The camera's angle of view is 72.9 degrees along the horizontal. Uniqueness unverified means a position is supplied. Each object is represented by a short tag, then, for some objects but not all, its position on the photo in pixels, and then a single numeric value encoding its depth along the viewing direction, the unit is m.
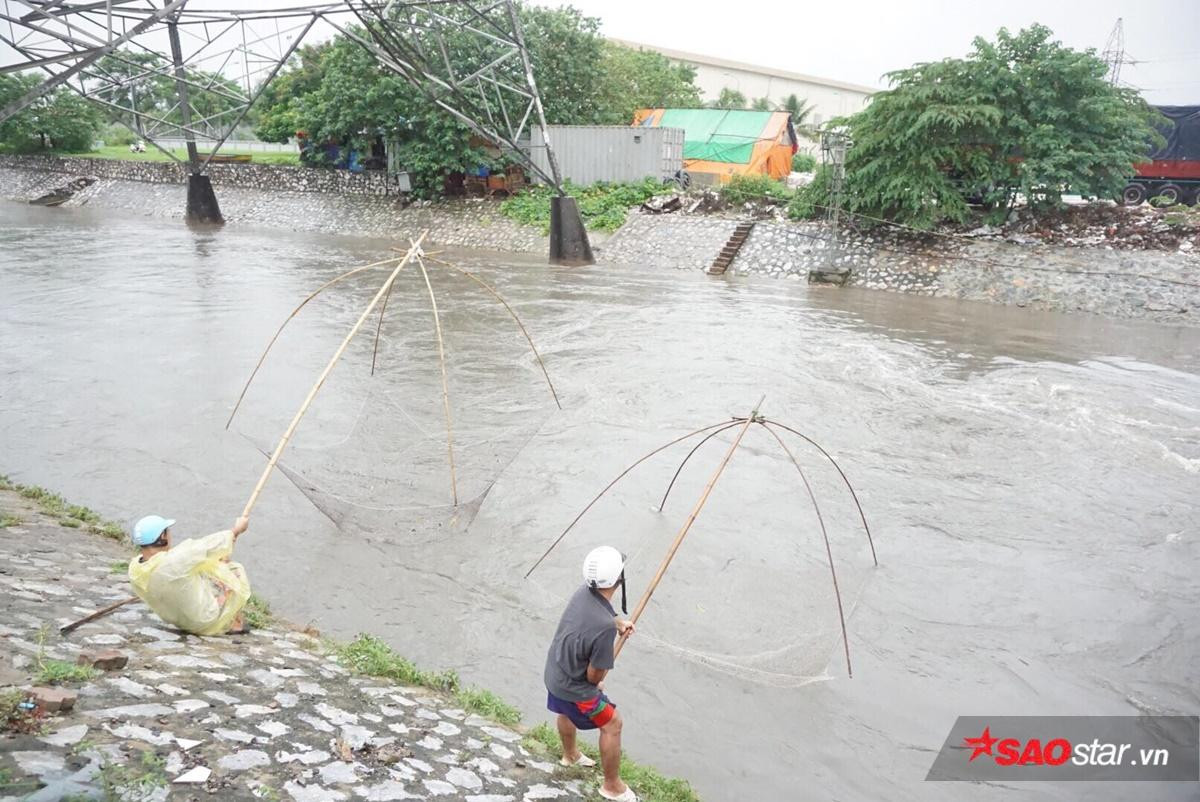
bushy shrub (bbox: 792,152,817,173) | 28.66
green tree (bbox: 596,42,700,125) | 28.31
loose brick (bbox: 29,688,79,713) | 3.19
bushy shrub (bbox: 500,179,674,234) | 22.83
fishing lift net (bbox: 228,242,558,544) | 6.81
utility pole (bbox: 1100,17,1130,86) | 17.84
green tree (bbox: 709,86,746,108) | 43.42
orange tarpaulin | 26.47
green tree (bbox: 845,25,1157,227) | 16.28
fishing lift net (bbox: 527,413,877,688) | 5.36
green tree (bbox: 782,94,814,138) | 43.14
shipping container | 23.84
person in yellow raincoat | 4.30
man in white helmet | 3.63
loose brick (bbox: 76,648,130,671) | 3.72
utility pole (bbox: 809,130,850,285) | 17.95
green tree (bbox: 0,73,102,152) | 35.41
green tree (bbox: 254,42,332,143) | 30.44
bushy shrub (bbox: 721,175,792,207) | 21.59
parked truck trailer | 19.67
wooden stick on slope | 4.14
